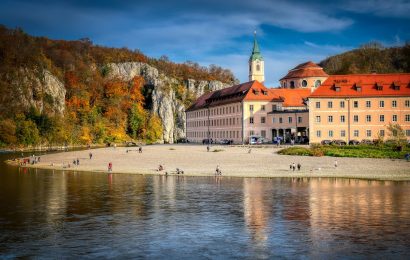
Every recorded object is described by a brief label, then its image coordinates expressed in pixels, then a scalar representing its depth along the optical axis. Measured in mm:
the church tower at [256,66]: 146000
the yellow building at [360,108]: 93375
